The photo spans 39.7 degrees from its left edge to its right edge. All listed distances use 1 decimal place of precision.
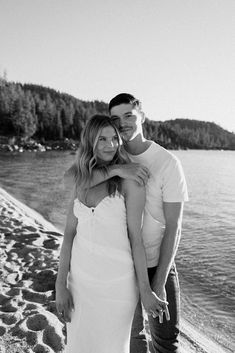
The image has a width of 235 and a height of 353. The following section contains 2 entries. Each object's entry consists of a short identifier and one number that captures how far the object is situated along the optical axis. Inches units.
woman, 91.3
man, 96.0
